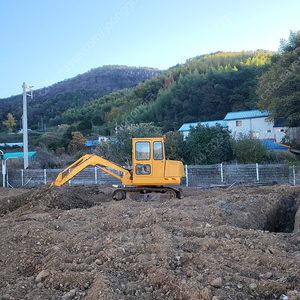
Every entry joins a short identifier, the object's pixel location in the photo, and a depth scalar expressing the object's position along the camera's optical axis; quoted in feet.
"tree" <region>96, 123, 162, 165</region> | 69.26
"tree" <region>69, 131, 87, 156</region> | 118.88
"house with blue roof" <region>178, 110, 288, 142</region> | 116.29
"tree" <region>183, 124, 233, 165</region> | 67.41
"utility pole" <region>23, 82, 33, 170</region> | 64.28
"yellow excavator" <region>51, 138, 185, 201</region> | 36.24
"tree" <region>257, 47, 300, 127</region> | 86.17
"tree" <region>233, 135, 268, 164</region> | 63.57
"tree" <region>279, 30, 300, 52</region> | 93.29
